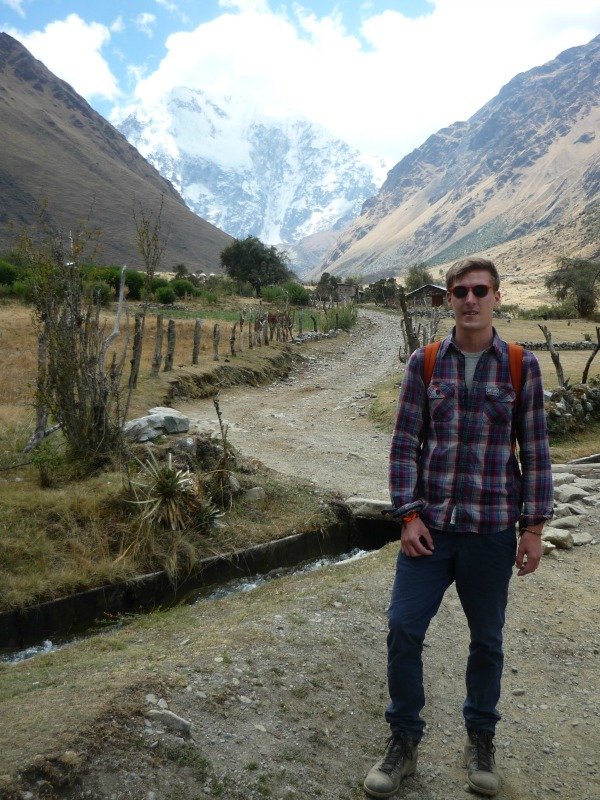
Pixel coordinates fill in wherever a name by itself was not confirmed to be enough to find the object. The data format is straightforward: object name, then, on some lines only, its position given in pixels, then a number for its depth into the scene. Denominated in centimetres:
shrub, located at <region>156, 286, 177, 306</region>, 3784
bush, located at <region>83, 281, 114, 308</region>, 911
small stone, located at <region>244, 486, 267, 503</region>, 845
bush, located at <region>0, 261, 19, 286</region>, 3302
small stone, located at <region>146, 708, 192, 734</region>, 321
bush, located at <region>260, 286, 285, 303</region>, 4843
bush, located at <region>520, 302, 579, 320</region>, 4647
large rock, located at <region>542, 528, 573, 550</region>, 665
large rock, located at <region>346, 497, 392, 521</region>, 844
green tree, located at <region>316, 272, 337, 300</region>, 5832
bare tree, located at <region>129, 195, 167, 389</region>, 1120
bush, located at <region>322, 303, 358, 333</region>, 3528
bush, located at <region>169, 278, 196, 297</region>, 4112
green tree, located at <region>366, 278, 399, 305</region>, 6381
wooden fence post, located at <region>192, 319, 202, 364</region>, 1856
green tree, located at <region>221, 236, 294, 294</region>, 6223
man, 285
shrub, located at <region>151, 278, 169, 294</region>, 3888
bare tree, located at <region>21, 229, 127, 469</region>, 862
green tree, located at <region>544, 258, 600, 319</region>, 4644
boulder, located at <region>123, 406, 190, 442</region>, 953
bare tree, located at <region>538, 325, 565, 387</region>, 1362
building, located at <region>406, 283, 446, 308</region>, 4922
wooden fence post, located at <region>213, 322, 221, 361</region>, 1962
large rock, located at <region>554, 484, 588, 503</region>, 798
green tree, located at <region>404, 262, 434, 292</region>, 7006
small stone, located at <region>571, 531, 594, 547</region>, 674
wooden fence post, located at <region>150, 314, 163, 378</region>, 1630
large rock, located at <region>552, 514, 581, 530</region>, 718
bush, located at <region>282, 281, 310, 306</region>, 5198
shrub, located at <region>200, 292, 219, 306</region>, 4080
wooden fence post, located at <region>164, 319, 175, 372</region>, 1692
